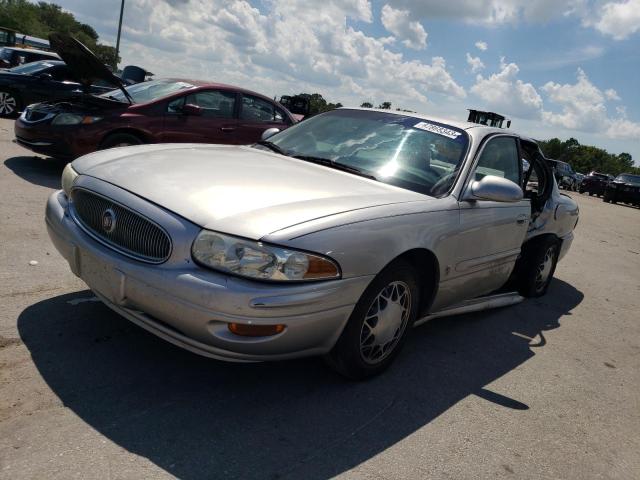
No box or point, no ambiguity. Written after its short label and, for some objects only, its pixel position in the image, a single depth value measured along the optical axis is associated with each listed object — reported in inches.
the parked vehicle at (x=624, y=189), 1032.5
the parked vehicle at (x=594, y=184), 1297.9
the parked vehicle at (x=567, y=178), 1318.9
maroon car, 288.2
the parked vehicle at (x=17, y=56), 624.7
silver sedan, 98.8
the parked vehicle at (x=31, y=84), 484.4
